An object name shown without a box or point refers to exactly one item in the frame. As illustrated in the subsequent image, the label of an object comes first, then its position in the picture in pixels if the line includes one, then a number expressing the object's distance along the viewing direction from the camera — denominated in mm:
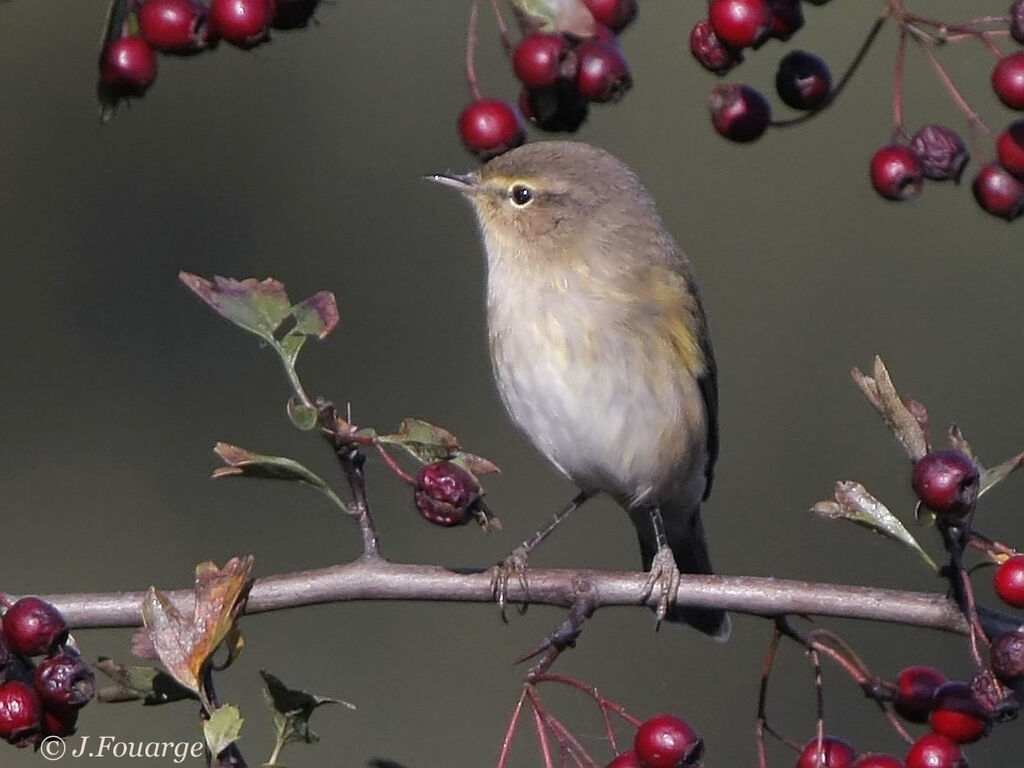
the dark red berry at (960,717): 4078
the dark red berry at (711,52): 4098
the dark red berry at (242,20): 3764
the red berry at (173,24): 3803
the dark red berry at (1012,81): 4152
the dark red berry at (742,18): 4000
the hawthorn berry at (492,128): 4234
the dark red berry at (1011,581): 3840
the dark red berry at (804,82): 4398
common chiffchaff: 6094
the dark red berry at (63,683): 3619
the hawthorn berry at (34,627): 3615
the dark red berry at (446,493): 4168
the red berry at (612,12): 4002
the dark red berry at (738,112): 4449
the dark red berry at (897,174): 4523
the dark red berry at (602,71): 3965
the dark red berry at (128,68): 3670
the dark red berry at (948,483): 3707
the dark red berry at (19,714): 3613
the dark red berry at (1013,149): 4246
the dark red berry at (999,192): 4301
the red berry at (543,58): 3947
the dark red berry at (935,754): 4023
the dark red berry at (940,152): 4539
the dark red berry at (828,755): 4164
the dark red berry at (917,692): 4262
